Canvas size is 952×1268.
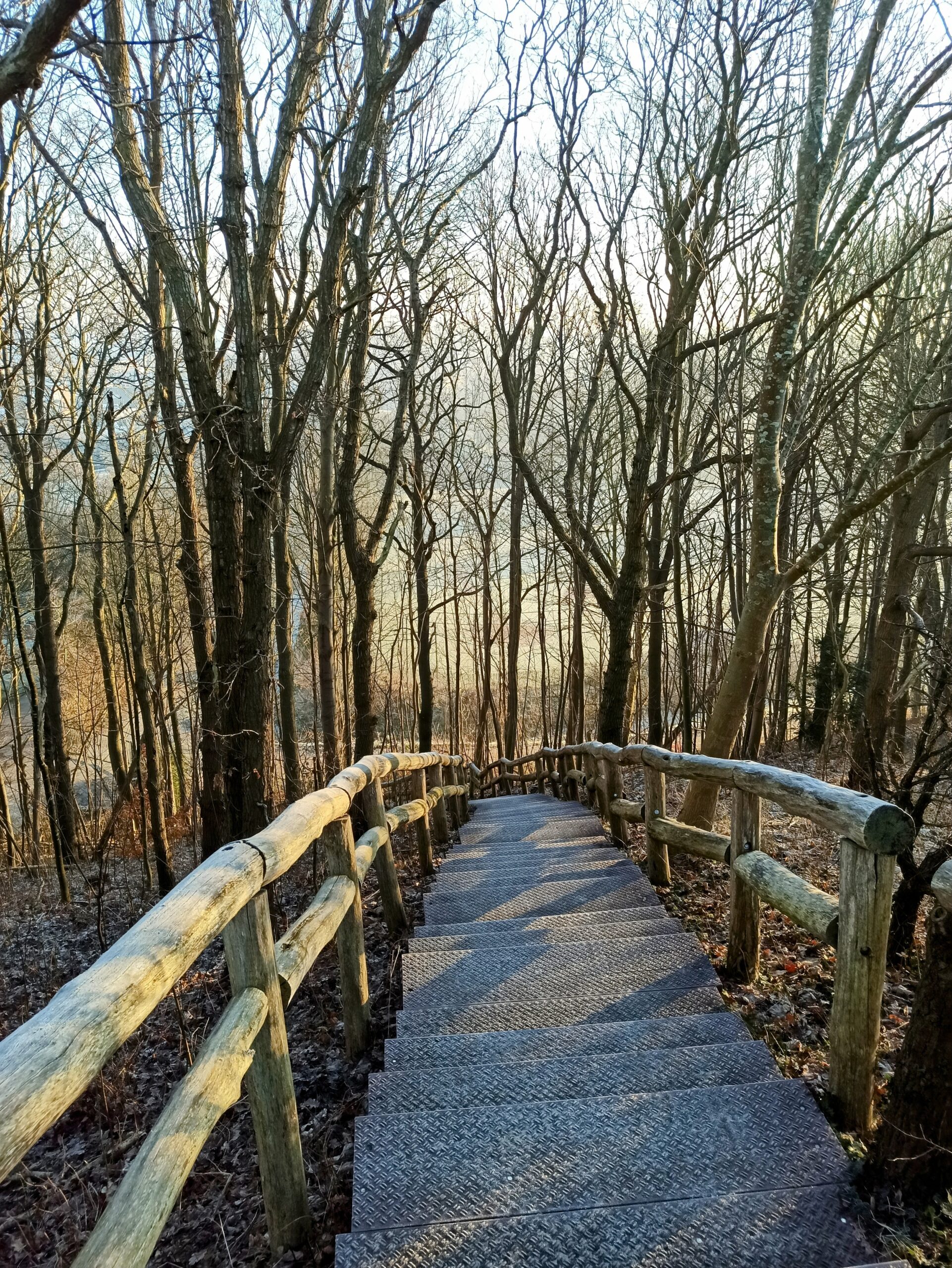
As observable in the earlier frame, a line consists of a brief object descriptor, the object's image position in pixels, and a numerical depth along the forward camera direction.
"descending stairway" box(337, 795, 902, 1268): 2.06
